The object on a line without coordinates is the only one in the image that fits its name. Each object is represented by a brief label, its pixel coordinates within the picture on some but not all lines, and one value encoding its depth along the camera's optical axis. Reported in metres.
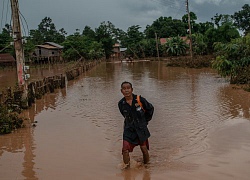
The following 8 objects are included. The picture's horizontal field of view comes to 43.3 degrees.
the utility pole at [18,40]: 10.13
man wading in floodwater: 4.94
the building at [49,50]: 55.41
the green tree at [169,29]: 64.19
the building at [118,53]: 70.07
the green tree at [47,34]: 67.38
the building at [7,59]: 44.56
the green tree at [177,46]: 50.70
